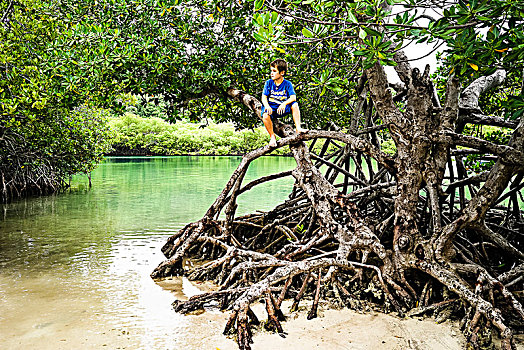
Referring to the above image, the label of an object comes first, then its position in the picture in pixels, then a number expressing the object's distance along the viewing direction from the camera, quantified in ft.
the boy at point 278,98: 14.34
